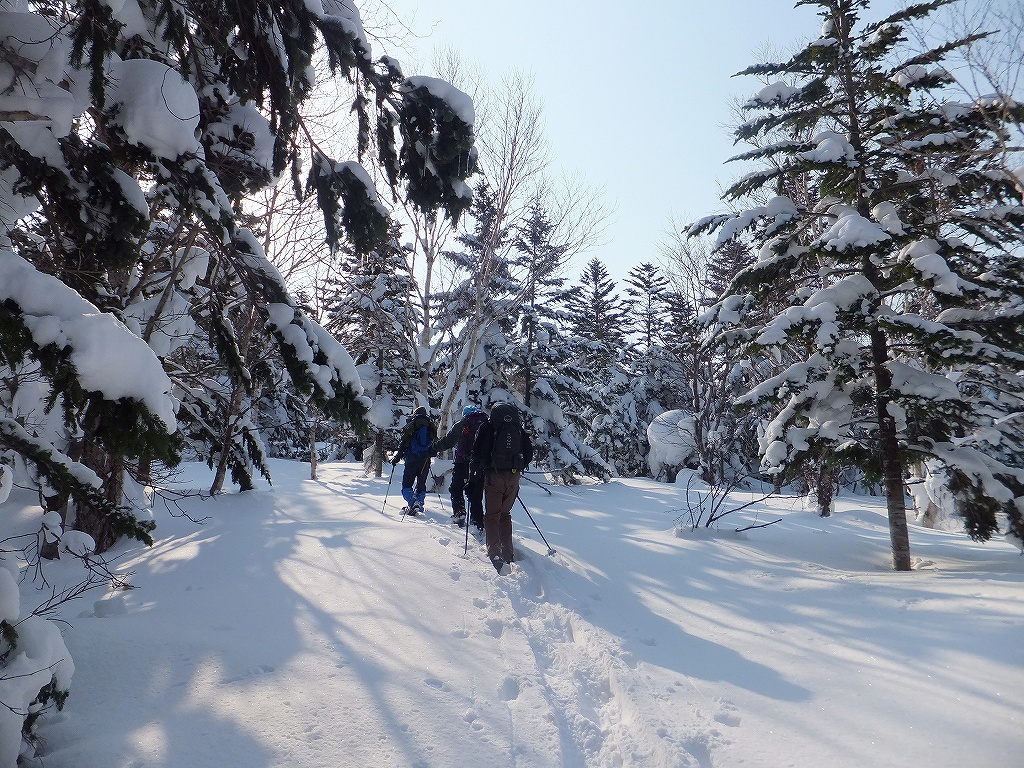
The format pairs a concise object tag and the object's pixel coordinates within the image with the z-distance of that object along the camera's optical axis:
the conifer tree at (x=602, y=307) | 27.48
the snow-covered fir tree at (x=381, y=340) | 15.13
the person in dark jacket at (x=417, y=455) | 9.68
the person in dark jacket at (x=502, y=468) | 7.11
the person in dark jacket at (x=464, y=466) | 8.35
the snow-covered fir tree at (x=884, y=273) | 6.69
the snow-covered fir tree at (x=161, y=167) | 2.24
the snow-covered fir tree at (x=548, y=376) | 17.02
